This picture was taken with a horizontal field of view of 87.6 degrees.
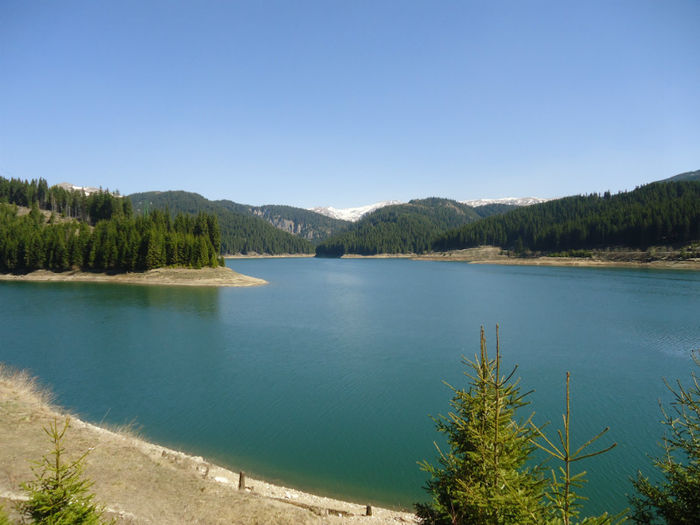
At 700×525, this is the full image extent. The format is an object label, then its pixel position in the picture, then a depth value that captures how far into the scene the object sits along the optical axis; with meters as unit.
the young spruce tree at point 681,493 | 5.97
